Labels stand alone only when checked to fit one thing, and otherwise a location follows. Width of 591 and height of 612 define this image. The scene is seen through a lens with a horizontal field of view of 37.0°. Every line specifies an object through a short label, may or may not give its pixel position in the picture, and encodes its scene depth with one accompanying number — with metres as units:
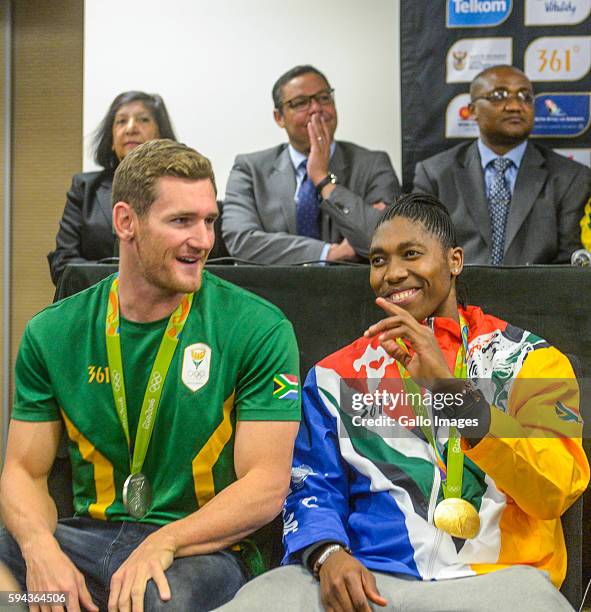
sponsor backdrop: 4.04
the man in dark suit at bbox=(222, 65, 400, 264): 3.40
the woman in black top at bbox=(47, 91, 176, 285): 3.67
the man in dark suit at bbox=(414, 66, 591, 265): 3.35
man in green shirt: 1.67
